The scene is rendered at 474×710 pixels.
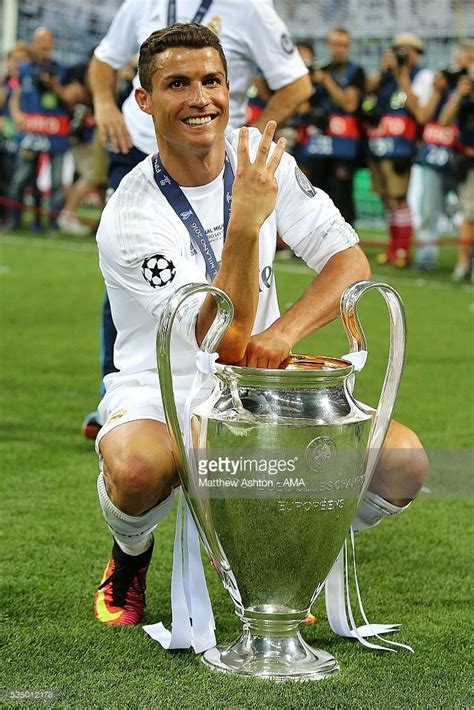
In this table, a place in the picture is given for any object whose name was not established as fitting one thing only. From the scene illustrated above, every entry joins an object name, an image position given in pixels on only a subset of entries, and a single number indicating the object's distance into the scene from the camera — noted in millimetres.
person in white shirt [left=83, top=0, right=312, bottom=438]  5098
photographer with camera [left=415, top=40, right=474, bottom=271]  11891
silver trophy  2902
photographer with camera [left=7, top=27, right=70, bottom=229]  15352
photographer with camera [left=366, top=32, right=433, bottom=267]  12445
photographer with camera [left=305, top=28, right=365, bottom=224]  12835
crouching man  3072
